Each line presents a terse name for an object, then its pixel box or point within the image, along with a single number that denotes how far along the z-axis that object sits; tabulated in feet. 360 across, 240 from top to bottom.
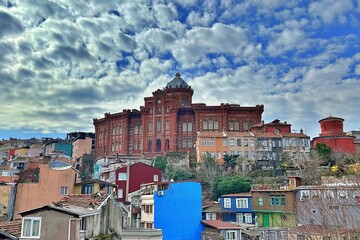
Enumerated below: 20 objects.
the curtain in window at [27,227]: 50.72
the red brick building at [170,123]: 272.92
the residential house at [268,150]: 217.36
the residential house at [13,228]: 51.04
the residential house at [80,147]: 311.39
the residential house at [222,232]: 123.75
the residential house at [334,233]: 59.67
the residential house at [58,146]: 304.71
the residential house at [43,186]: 100.37
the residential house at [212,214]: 149.59
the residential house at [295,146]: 216.13
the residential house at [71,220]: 50.78
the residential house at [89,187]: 107.55
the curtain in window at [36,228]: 50.78
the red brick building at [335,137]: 222.07
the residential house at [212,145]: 221.25
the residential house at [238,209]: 144.87
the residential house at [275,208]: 135.74
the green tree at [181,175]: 200.64
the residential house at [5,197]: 99.30
